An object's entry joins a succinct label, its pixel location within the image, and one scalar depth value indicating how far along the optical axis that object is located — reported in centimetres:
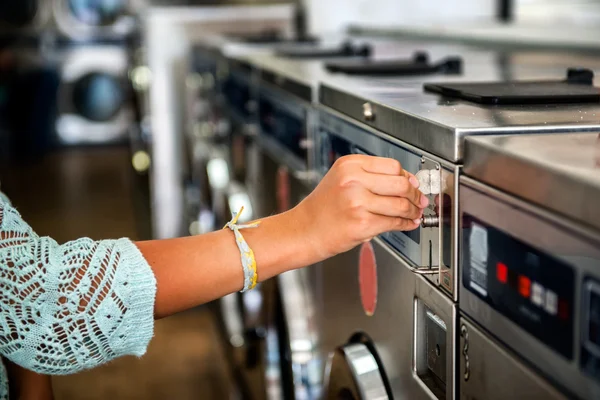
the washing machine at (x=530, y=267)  60
